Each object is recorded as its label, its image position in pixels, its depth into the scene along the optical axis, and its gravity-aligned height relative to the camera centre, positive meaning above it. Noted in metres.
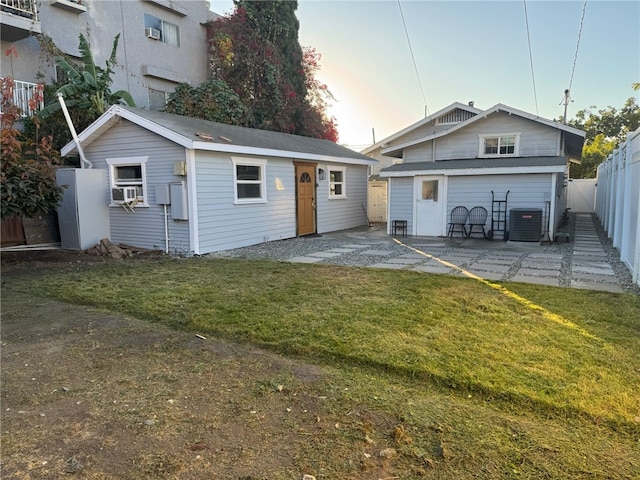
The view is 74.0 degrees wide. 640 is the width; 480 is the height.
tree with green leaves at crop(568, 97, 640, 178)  31.92 +6.35
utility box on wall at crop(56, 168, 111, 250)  9.76 -0.11
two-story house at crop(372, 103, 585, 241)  11.27 +0.68
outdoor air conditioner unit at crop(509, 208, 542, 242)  10.70 -0.69
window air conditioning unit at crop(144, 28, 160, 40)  17.38 +6.94
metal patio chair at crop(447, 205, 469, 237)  12.25 -0.61
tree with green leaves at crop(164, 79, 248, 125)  16.31 +3.87
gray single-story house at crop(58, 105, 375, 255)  9.30 +0.40
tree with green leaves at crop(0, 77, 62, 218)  7.32 +0.47
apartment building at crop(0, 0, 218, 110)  12.65 +5.93
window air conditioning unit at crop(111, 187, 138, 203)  9.88 +0.18
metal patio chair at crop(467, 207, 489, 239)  12.04 -0.57
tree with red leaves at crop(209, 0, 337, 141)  19.28 +6.50
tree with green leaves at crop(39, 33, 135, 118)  12.50 +3.47
